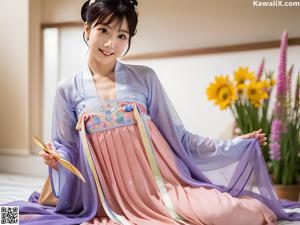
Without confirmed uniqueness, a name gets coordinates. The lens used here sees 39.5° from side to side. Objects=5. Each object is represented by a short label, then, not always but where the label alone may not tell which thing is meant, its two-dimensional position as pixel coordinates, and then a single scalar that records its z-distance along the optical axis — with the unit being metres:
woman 1.35
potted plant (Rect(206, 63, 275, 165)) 1.82
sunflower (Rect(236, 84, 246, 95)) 1.84
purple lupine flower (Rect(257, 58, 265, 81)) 1.99
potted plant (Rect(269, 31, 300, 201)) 1.93
